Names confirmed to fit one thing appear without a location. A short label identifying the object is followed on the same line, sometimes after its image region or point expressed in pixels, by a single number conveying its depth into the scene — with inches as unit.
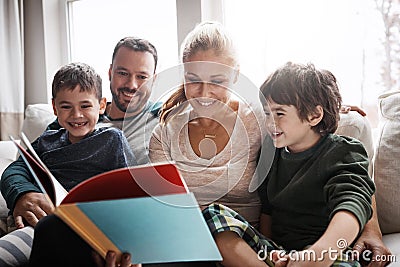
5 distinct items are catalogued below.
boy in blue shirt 65.4
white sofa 60.7
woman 55.2
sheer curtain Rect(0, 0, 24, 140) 118.9
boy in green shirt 49.8
